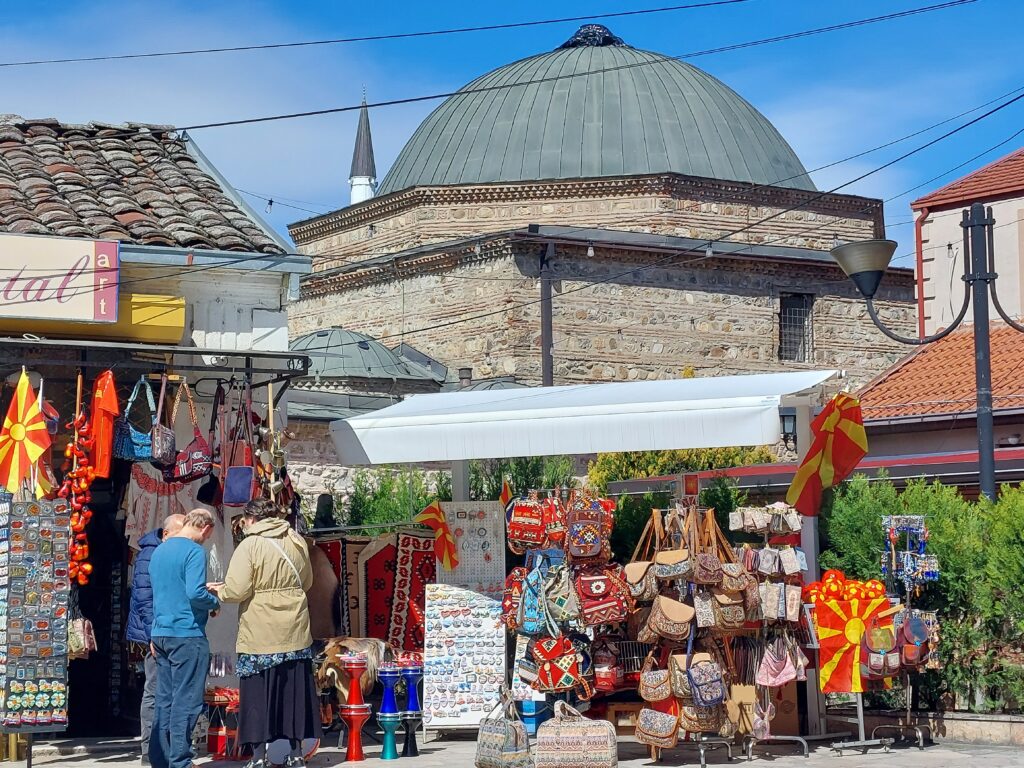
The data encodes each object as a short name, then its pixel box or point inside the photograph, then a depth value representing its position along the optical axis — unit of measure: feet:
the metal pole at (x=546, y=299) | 89.25
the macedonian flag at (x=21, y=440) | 31.91
